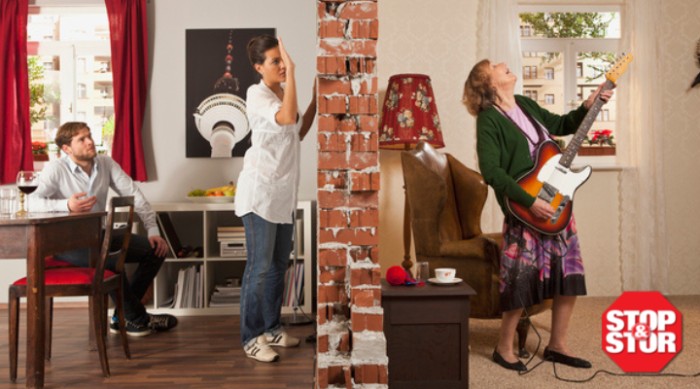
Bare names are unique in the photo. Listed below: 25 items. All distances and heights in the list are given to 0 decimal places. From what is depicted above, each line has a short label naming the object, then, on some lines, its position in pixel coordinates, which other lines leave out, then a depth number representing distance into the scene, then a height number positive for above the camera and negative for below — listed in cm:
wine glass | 295 +6
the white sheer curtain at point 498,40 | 449 +106
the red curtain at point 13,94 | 456 +72
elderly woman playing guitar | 284 -15
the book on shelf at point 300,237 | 423 -28
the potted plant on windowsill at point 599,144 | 484 +36
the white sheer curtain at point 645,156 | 458 +26
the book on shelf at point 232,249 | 423 -35
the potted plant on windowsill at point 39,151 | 475 +33
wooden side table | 246 -54
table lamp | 392 +47
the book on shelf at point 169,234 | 421 -25
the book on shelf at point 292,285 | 421 -59
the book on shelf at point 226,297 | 428 -67
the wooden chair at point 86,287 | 283 -40
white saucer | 262 -36
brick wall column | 205 +4
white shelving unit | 419 -44
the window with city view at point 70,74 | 478 +90
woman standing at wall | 300 +3
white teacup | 264 -33
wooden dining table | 258 -24
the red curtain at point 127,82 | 457 +80
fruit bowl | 425 -3
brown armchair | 312 -18
